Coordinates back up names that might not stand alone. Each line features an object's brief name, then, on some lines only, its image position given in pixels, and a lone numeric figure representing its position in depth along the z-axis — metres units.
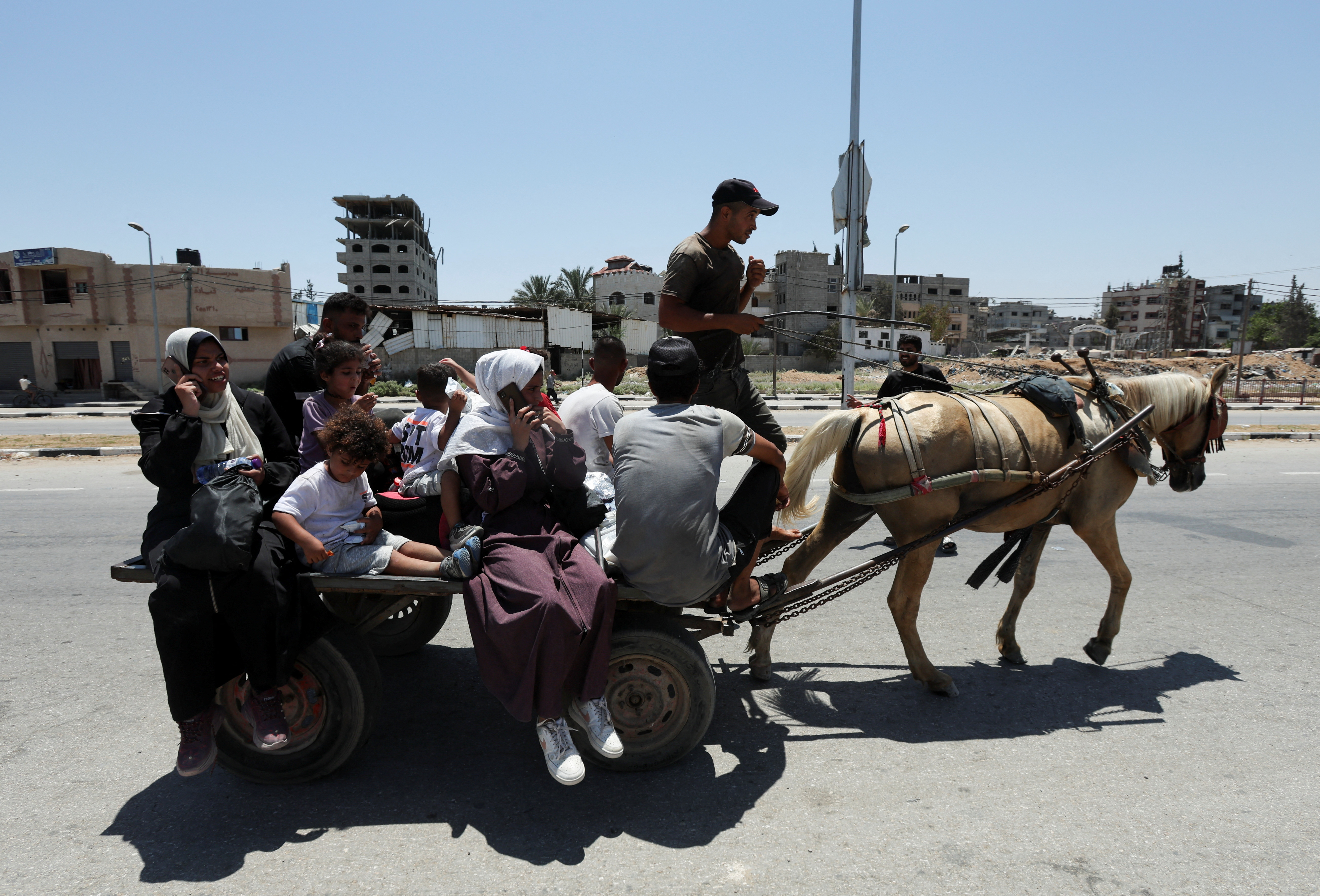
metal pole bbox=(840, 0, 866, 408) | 10.72
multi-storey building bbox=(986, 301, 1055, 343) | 111.56
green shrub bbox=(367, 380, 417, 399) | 28.92
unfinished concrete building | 75.12
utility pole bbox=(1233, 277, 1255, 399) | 27.12
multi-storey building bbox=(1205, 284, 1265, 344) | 91.75
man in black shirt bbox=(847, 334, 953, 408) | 5.68
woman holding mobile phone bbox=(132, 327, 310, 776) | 2.71
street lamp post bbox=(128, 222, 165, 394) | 29.55
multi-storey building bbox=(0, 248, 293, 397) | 33.50
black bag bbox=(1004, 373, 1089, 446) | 4.18
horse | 3.85
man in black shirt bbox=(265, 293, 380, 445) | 4.22
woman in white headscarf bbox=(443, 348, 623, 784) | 2.74
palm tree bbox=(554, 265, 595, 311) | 58.97
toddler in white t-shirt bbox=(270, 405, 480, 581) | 2.94
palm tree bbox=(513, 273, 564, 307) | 57.88
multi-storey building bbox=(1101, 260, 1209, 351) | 77.31
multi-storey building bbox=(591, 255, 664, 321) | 62.34
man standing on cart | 3.90
